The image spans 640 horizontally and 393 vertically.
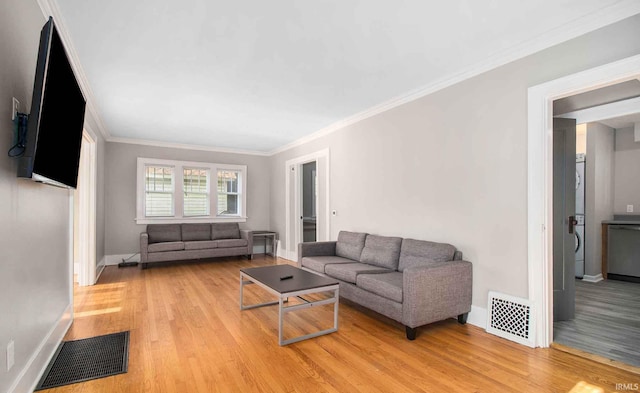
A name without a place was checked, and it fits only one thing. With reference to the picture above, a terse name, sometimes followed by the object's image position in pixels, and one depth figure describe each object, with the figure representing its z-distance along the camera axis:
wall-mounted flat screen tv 1.58
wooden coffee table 2.74
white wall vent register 2.65
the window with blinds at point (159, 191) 6.69
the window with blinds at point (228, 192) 7.45
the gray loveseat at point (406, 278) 2.79
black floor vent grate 2.17
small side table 7.09
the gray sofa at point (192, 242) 5.94
